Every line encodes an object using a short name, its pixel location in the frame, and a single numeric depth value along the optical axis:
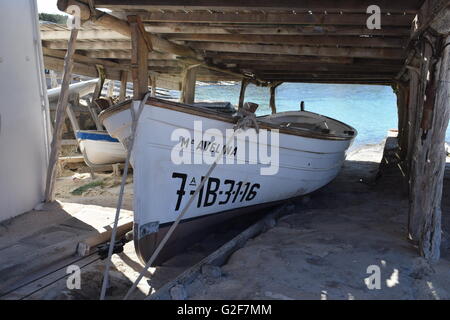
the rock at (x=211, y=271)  4.03
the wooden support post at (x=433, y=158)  4.29
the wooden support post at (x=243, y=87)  11.69
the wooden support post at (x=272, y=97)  13.20
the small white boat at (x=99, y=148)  10.23
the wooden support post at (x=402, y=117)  9.63
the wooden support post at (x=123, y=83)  12.57
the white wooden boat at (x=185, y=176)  4.39
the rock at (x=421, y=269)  4.04
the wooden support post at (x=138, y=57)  5.29
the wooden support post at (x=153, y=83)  13.68
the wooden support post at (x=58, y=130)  6.57
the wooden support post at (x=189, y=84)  8.87
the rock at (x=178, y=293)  3.60
